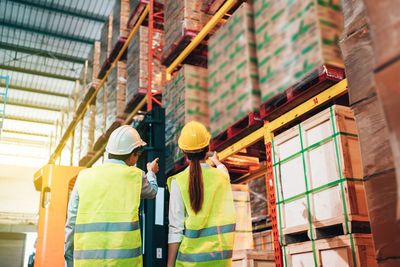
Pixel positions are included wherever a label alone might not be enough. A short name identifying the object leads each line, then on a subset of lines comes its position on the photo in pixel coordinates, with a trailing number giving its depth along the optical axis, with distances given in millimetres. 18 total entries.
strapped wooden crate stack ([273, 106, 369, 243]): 2768
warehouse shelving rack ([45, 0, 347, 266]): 3320
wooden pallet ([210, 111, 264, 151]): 3789
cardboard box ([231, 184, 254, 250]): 4516
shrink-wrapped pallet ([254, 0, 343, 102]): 2900
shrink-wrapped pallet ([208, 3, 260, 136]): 3742
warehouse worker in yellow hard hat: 2346
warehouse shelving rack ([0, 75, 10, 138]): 9981
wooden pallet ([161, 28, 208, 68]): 5199
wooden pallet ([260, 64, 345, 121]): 3006
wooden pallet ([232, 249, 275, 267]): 3750
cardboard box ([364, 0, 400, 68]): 1023
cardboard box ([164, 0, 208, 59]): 5180
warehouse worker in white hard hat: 2400
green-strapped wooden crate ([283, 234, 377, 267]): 2646
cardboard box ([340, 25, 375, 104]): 1692
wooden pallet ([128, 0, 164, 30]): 6934
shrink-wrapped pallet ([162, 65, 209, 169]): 4863
